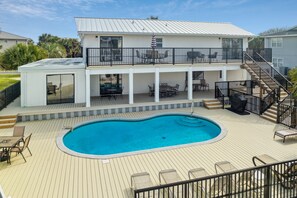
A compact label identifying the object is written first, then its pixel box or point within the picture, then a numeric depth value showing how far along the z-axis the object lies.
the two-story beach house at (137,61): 17.50
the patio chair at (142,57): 19.08
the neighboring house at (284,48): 29.48
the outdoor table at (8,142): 9.30
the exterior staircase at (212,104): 18.83
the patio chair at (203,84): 23.60
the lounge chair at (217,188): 5.96
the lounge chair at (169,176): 7.23
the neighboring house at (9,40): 57.22
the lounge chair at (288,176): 6.81
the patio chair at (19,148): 9.48
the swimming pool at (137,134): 12.09
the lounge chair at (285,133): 11.73
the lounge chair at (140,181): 7.00
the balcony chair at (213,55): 20.33
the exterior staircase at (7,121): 14.29
